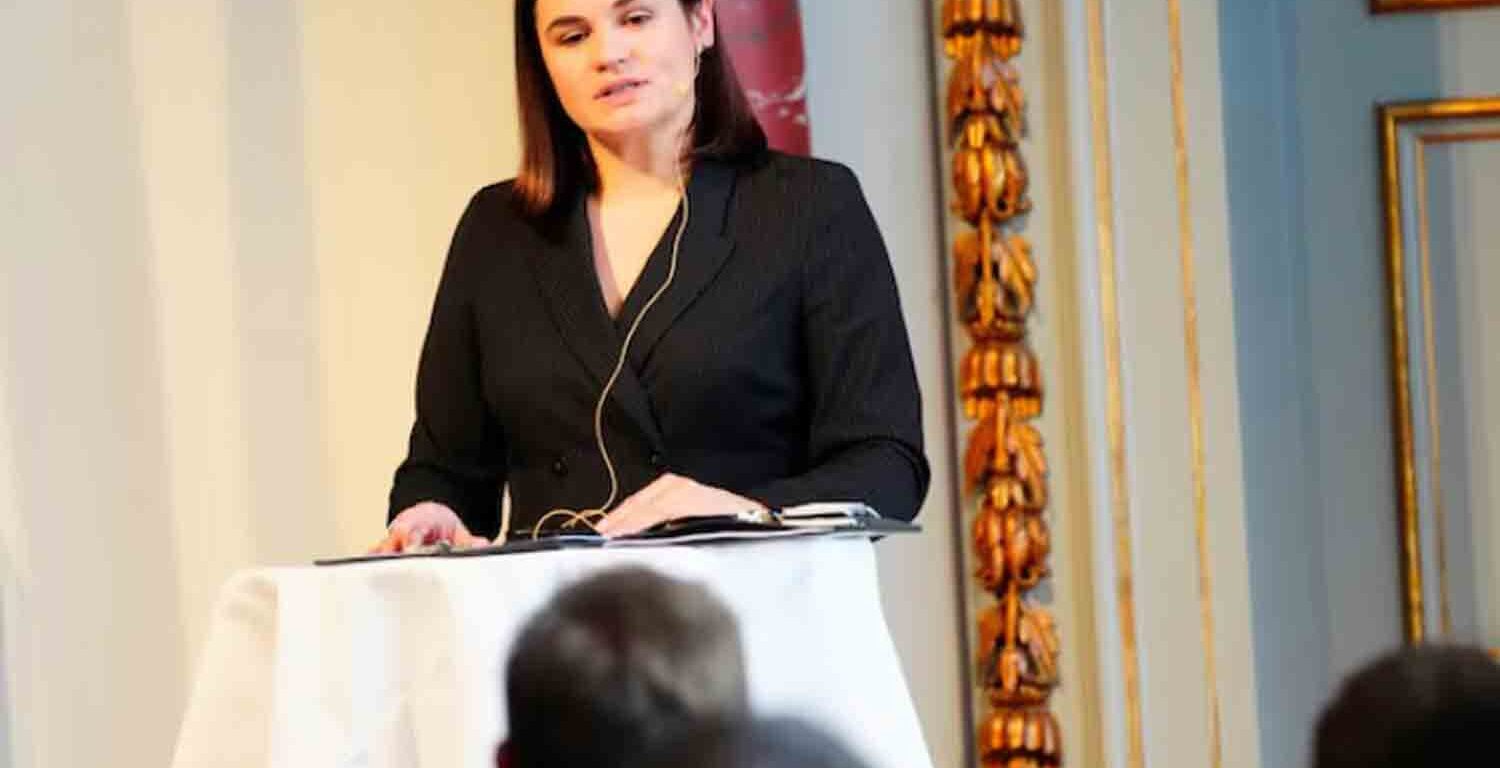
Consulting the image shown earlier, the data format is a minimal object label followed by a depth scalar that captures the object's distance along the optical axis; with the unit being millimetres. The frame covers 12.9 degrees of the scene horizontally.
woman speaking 7091
